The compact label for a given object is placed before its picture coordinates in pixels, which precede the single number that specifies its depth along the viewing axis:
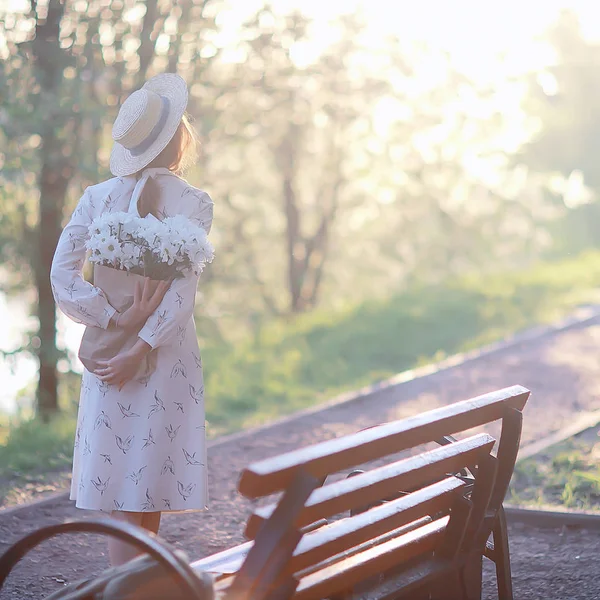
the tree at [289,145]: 12.27
